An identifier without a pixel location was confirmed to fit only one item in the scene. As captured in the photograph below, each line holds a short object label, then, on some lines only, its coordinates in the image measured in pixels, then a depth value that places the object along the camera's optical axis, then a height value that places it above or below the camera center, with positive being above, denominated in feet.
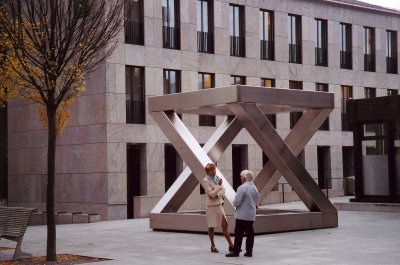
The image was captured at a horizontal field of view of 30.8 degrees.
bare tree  46.62 +7.98
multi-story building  96.12 +12.70
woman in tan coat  48.85 -2.32
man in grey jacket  46.26 -3.06
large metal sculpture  60.08 +2.28
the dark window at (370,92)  133.08 +13.46
